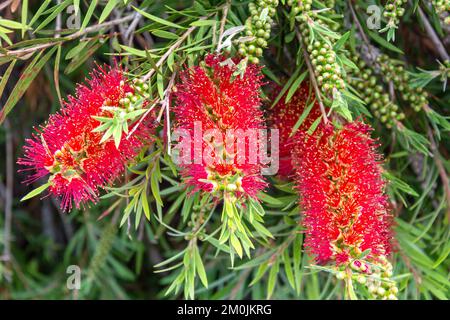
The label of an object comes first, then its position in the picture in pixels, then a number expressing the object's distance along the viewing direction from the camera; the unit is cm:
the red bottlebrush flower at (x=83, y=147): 53
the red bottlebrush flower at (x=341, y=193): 55
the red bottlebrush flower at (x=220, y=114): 51
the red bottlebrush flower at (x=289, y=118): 59
